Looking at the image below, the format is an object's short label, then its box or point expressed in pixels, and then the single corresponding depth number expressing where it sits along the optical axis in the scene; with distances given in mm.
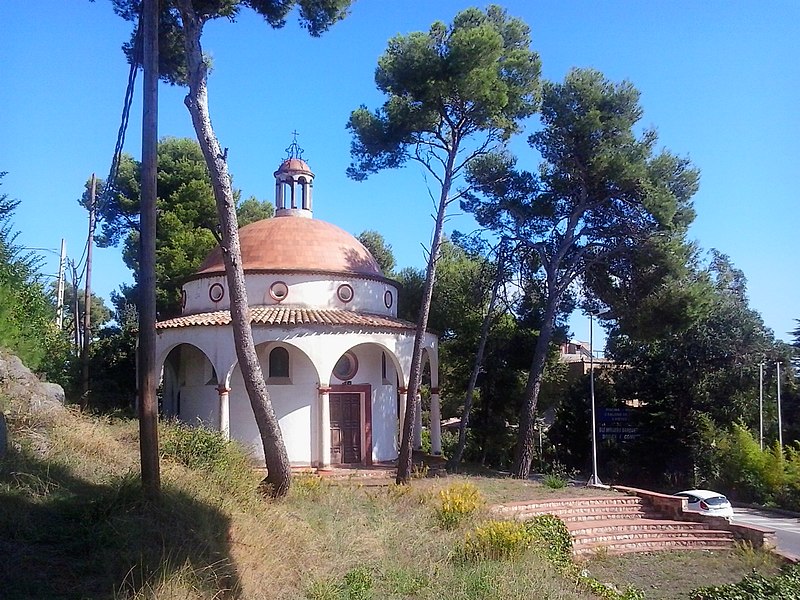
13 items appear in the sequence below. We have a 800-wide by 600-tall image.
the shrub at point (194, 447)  11594
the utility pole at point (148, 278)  8281
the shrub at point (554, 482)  18625
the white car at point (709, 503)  17375
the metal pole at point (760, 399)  26641
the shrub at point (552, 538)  11348
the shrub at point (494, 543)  9922
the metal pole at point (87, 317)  22781
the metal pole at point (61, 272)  31953
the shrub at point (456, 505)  11789
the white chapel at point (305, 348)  18531
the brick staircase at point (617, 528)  15070
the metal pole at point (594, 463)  23377
